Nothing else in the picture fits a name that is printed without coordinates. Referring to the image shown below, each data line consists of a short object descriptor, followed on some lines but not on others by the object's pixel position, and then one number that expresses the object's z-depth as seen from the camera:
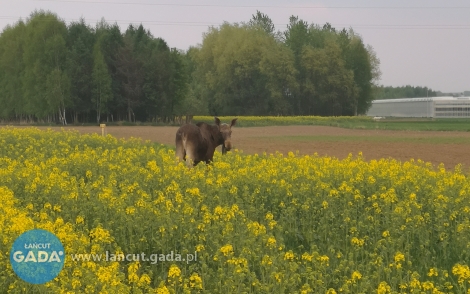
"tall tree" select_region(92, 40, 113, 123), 170.00
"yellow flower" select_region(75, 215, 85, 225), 18.73
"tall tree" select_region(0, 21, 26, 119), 191.50
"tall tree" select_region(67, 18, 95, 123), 173.00
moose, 34.56
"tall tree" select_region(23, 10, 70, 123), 172.50
